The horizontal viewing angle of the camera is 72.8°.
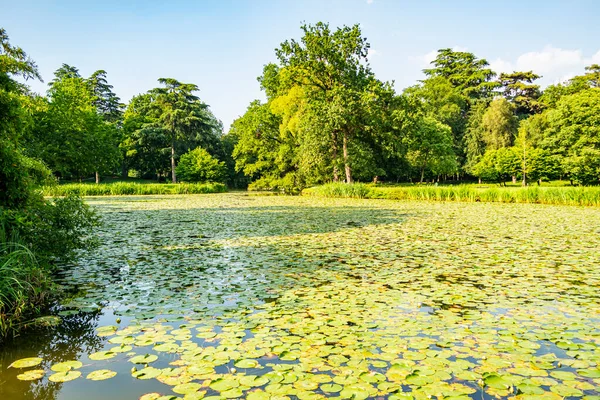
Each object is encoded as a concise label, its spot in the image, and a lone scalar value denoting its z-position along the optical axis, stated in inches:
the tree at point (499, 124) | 1878.7
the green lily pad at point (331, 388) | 116.4
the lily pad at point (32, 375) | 128.8
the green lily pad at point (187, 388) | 118.3
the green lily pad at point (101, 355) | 143.6
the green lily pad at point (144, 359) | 139.5
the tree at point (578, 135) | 1359.5
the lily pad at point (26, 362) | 137.9
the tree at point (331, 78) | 1216.8
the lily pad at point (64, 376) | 128.3
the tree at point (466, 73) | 2374.3
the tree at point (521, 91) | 2273.7
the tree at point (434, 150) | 1614.2
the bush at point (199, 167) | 1800.0
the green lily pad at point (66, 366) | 135.2
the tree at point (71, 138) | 1285.3
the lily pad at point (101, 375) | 129.3
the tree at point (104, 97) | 2397.9
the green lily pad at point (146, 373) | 129.1
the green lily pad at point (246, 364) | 133.8
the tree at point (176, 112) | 1979.6
